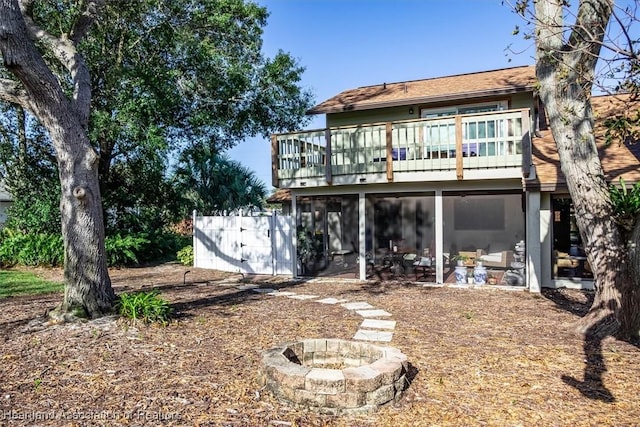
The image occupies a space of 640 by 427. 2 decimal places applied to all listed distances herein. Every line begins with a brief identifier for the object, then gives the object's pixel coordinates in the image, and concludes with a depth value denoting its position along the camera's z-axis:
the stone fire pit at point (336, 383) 3.71
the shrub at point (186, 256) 14.76
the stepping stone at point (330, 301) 8.45
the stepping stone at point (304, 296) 9.06
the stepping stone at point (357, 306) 7.91
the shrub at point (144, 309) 6.23
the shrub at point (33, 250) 13.96
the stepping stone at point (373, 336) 5.93
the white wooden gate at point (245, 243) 12.27
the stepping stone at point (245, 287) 9.97
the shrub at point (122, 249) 13.89
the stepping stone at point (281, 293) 9.19
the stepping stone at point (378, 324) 6.57
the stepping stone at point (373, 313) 7.36
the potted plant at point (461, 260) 10.52
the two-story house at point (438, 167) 9.35
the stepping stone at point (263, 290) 9.59
